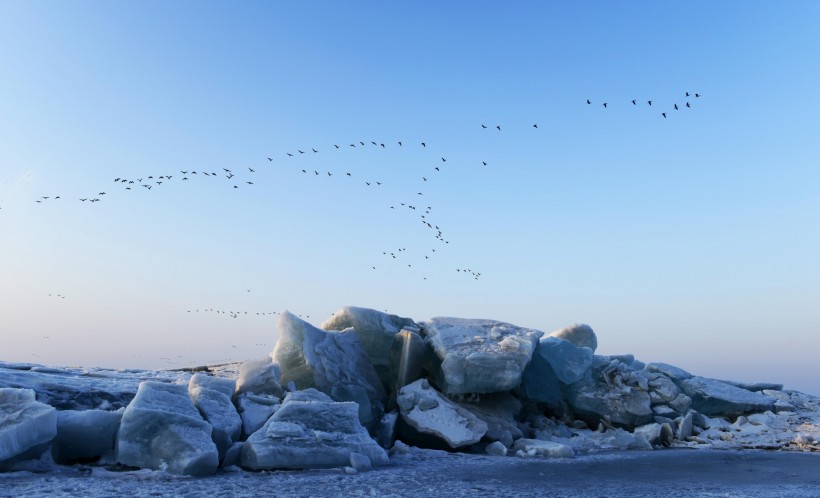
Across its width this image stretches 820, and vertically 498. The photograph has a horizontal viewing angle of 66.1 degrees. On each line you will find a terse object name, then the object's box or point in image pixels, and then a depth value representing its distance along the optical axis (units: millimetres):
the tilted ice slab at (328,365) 10266
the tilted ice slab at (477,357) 10750
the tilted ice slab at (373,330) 11891
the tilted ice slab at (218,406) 7473
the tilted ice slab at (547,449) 9398
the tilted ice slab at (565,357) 12227
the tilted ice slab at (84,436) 6945
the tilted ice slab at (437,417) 9680
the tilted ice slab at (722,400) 12820
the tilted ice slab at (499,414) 10273
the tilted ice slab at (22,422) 6353
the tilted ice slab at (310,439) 7156
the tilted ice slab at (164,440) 6621
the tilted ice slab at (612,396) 11836
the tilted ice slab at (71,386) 7961
